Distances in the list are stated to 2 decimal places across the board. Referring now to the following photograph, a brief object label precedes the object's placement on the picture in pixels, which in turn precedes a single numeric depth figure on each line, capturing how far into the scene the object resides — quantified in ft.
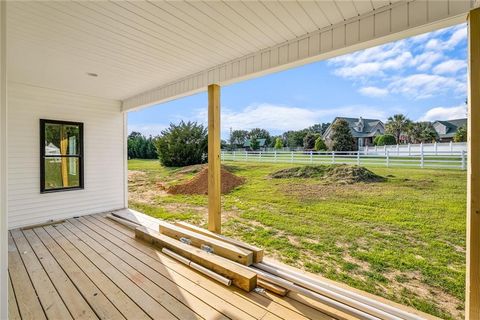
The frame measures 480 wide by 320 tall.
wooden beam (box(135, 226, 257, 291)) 7.38
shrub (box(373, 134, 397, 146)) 49.70
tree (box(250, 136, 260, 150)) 69.92
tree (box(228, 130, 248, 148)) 74.23
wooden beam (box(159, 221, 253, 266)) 8.46
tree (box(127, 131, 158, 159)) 55.11
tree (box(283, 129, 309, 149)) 55.72
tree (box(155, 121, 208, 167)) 41.14
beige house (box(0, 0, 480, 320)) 5.98
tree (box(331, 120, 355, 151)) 48.01
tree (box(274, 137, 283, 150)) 61.36
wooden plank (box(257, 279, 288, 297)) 7.07
